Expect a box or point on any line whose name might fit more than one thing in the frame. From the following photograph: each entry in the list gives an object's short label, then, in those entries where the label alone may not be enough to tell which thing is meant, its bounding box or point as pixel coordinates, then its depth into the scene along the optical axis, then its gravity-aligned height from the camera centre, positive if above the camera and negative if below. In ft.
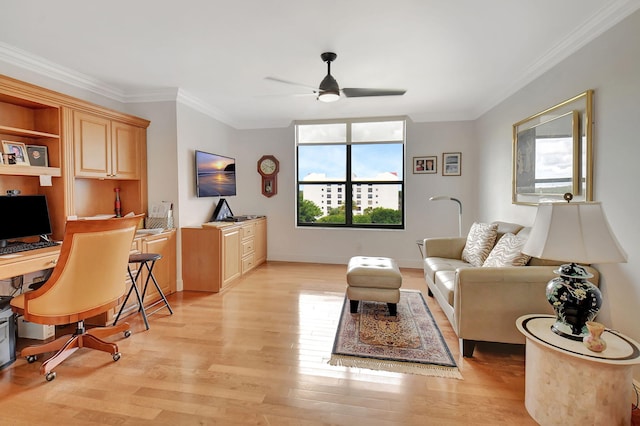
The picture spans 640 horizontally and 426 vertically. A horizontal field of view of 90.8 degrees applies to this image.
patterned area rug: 7.50 -3.79
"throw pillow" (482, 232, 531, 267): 8.21 -1.39
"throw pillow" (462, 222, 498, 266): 10.71 -1.40
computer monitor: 8.51 -0.36
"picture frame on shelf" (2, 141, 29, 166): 8.70 +1.53
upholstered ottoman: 10.12 -2.62
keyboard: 7.85 -1.11
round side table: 5.15 -3.01
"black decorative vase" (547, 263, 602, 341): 5.65 -1.76
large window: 17.54 +1.74
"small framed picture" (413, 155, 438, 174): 16.90 +2.11
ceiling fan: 9.36 +3.55
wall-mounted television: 14.19 +1.43
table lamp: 5.38 -0.83
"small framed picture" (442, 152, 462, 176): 16.66 +2.11
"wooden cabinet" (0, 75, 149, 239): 8.93 +1.91
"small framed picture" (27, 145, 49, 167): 9.41 +1.48
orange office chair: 6.91 -1.89
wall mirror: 7.97 +1.48
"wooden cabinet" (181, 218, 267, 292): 13.07 -2.21
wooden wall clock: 18.44 +1.85
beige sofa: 7.41 -2.30
